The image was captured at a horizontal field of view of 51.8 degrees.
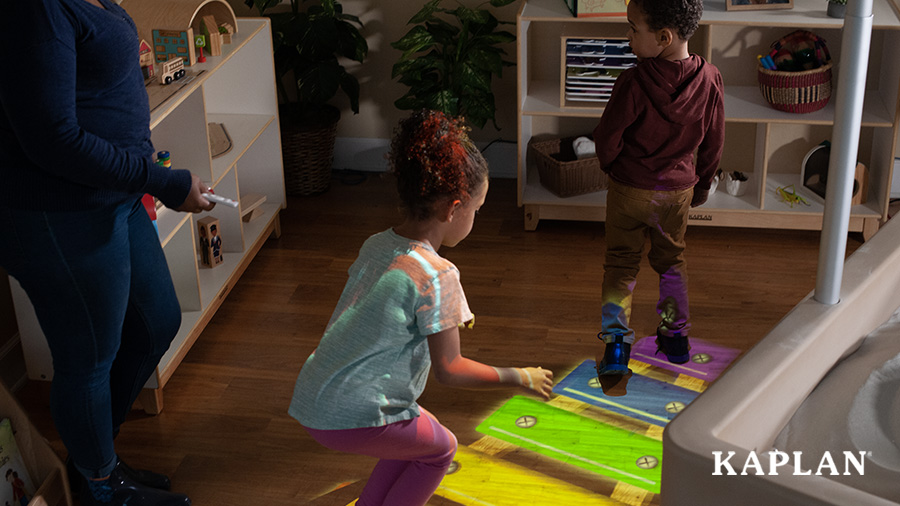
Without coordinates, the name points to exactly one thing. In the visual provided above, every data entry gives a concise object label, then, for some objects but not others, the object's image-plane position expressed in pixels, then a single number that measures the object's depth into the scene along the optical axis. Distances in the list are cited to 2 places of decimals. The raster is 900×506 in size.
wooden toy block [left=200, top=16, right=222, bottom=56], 2.92
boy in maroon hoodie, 2.27
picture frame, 3.21
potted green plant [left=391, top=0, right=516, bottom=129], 3.53
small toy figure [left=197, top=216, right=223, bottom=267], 3.06
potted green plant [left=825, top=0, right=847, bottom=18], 3.10
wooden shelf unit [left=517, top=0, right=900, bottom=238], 3.22
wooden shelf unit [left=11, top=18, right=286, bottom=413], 2.54
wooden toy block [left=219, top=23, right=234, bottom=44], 3.08
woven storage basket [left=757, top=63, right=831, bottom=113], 3.19
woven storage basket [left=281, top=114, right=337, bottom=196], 3.75
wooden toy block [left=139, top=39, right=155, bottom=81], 2.57
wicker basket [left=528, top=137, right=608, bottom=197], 3.45
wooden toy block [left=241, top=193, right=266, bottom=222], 3.35
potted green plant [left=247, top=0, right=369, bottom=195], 3.61
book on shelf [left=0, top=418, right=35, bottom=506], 1.99
